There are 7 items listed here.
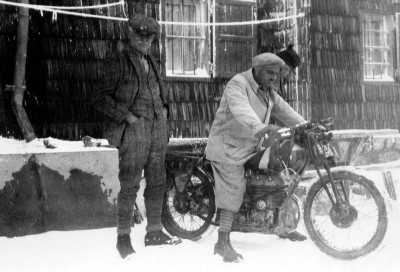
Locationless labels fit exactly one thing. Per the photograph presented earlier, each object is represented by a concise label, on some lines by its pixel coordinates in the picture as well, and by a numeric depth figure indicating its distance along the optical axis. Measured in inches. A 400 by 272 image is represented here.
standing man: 188.1
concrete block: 219.8
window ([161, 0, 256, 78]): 348.8
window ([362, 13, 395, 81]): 450.3
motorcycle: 175.3
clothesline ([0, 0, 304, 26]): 272.7
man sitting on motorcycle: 183.5
